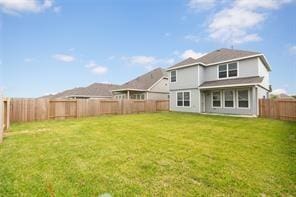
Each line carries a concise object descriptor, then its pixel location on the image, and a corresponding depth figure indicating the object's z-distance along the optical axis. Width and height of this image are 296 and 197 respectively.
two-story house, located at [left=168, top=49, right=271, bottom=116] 11.12
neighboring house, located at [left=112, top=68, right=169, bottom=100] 19.12
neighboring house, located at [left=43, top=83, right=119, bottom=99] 22.72
